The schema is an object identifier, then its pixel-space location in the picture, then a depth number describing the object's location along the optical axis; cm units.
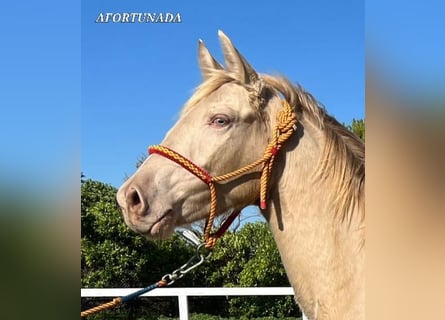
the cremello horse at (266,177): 156
